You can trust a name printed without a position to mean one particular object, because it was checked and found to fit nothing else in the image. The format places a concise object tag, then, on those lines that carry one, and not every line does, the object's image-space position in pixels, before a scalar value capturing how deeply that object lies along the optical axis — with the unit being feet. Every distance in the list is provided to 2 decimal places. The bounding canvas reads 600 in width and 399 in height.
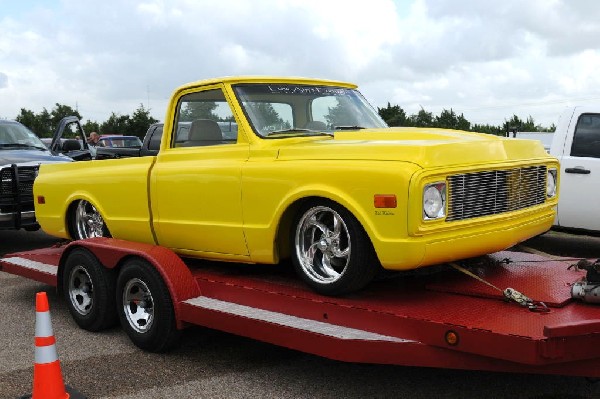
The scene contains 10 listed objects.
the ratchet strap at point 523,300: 11.84
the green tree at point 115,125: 153.27
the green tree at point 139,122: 146.20
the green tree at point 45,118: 195.62
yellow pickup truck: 12.42
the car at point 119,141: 77.87
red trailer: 10.84
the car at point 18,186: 29.35
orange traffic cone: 12.44
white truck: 25.07
